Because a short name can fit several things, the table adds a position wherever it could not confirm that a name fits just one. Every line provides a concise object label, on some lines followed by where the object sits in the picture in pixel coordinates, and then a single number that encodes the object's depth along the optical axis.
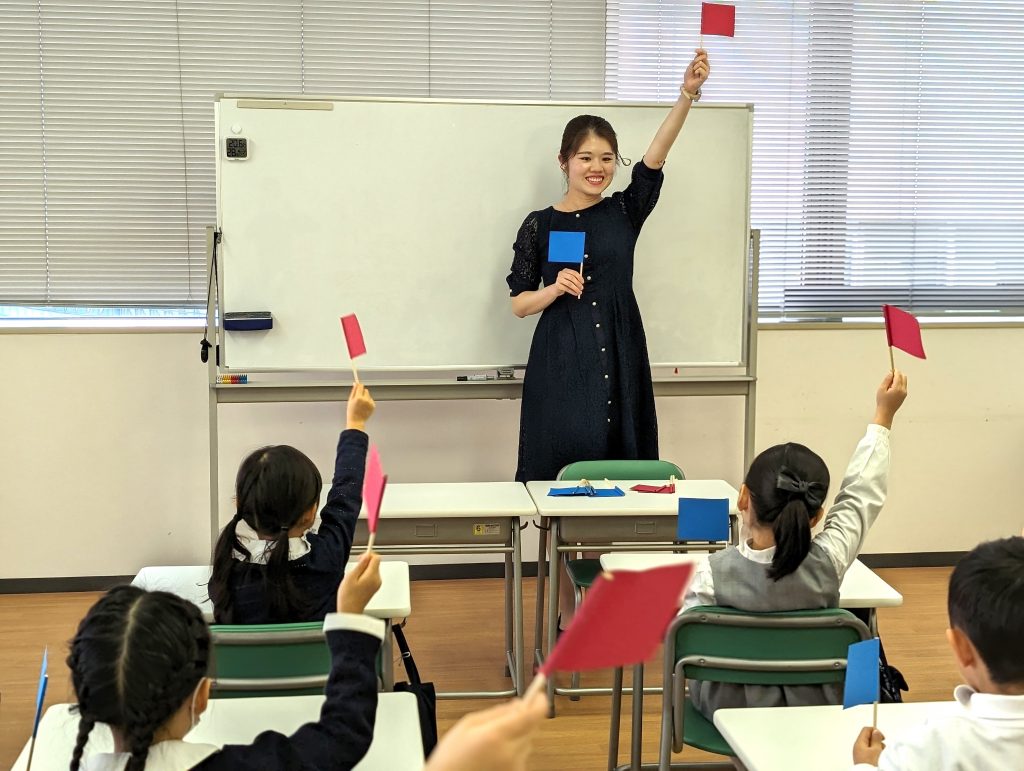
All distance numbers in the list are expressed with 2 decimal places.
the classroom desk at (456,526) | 3.16
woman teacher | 3.76
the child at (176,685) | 1.27
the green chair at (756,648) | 2.09
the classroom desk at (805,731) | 1.61
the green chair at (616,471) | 3.54
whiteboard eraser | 3.96
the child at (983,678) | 1.32
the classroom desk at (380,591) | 2.28
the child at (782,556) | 2.16
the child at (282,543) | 2.13
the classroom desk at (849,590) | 2.39
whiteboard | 3.98
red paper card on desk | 3.35
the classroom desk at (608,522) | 3.13
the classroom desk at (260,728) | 1.62
